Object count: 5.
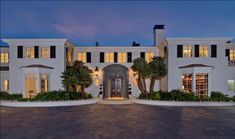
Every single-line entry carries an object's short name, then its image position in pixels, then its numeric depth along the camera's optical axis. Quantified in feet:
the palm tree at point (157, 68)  40.10
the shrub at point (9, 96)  40.47
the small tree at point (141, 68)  40.55
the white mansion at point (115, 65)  42.36
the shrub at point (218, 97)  38.40
